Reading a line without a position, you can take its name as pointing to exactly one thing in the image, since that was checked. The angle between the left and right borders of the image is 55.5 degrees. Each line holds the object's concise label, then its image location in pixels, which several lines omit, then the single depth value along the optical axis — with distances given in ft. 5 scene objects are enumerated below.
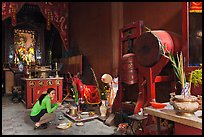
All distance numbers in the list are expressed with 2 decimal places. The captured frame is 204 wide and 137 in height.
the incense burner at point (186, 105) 5.32
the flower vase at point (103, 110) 11.70
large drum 8.06
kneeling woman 10.12
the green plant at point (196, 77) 6.42
